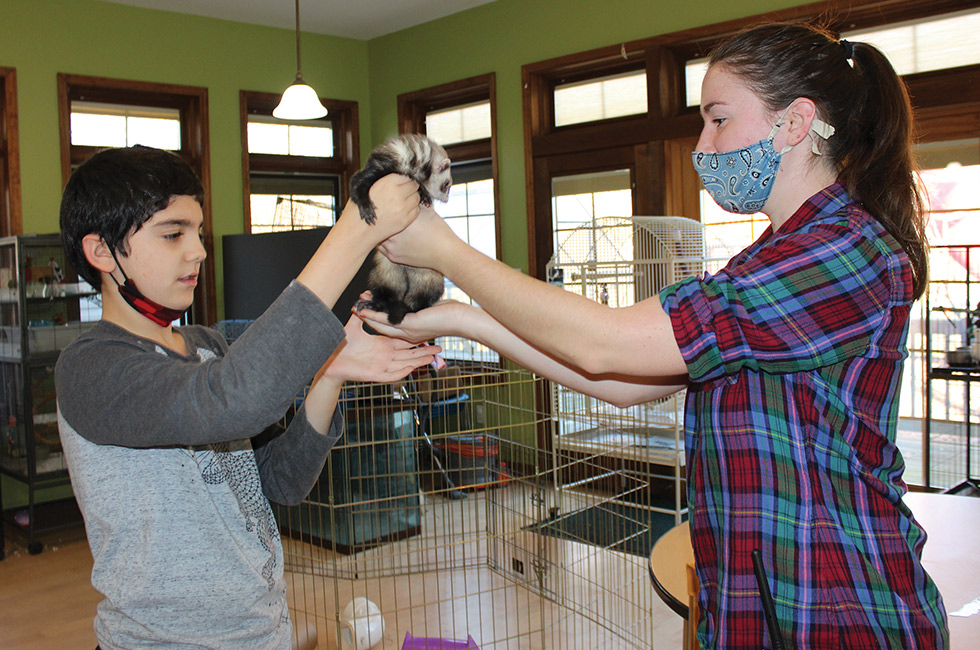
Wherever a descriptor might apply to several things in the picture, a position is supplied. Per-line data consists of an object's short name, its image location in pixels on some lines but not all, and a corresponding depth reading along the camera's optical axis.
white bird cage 4.07
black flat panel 4.94
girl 0.94
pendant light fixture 4.46
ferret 1.07
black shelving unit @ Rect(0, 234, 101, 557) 4.45
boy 0.94
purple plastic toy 2.59
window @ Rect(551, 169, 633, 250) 5.17
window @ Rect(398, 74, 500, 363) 5.88
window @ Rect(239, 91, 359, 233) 6.04
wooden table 1.39
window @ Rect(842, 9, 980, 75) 3.85
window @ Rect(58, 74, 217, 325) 5.27
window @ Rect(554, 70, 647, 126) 5.09
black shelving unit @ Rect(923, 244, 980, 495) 3.77
